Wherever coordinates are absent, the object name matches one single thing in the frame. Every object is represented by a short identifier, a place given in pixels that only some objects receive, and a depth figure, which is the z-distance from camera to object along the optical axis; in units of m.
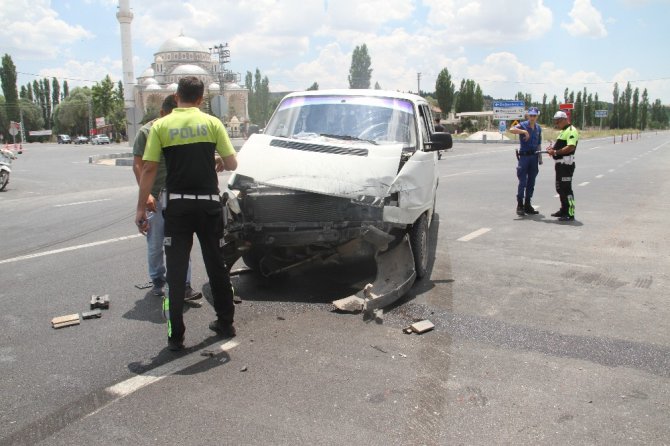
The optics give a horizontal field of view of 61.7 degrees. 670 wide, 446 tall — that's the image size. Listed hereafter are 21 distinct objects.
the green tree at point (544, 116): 100.88
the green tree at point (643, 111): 131.00
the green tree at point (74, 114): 115.69
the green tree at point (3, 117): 103.69
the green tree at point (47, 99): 136.12
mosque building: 110.99
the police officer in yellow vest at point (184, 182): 4.16
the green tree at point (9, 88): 102.06
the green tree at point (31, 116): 111.38
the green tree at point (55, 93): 137.88
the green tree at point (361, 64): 105.75
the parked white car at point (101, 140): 87.69
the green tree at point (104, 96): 102.06
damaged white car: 5.12
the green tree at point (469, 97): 93.31
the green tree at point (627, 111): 122.12
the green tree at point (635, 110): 122.62
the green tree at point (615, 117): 121.19
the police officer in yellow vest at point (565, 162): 9.90
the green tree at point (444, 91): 86.62
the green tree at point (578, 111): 115.95
